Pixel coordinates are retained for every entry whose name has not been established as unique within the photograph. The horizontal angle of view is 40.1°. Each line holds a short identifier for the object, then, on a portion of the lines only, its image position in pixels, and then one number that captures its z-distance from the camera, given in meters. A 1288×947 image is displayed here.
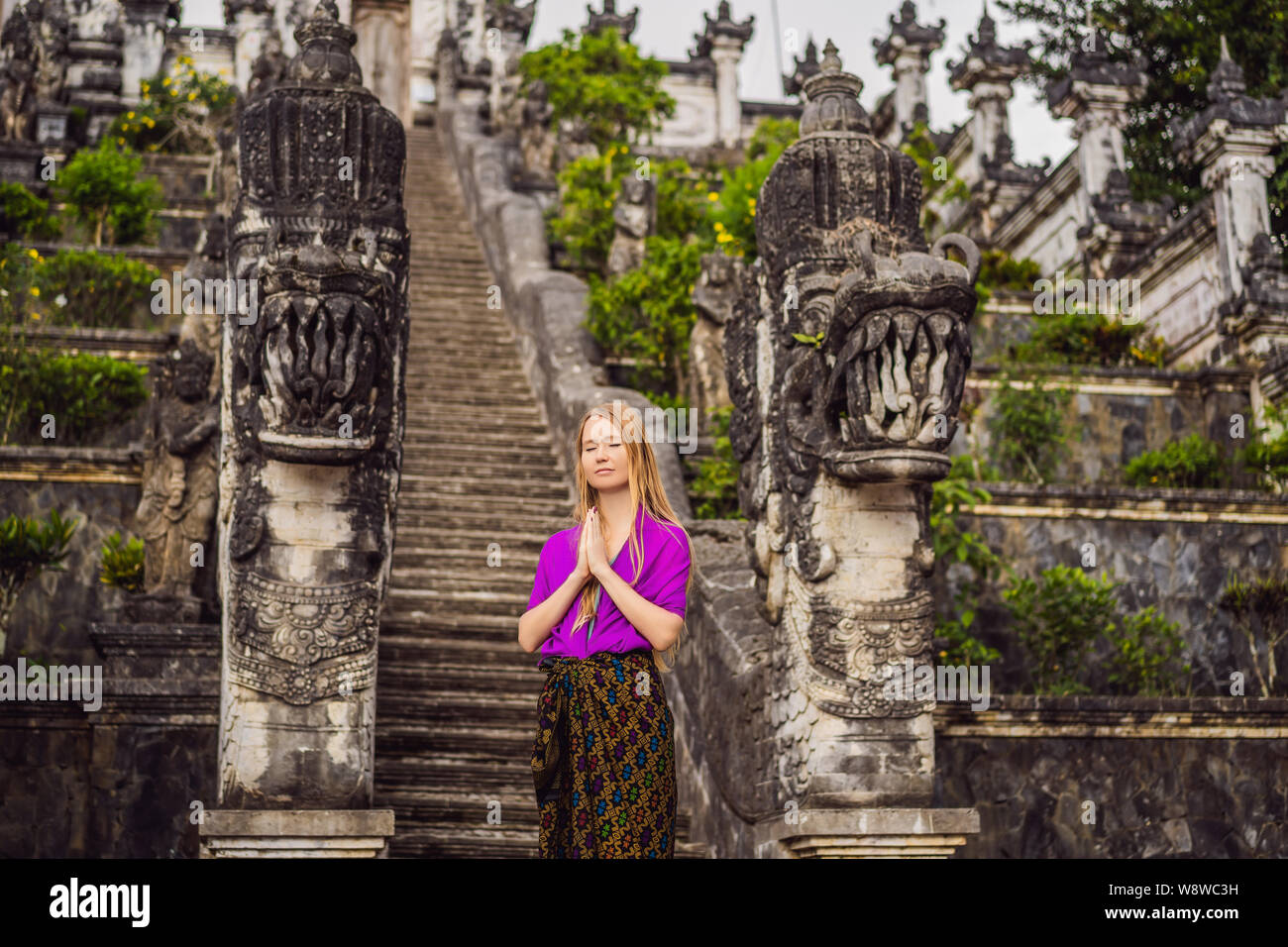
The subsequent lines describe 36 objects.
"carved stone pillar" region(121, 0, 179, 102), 32.72
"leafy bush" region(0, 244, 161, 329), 16.97
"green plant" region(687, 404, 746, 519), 12.88
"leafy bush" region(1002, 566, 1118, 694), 12.65
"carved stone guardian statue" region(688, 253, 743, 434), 13.88
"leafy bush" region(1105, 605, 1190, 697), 12.74
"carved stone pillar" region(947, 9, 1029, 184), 24.56
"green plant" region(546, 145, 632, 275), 18.05
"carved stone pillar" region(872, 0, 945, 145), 29.95
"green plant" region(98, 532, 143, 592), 12.16
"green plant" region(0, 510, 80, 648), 12.50
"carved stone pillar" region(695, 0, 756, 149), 37.38
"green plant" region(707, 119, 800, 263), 16.30
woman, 5.14
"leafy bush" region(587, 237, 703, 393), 15.11
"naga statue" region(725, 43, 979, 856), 8.40
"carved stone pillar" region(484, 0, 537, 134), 29.58
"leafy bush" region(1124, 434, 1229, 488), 15.48
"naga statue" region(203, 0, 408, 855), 8.45
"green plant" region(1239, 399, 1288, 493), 15.09
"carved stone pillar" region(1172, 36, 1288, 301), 17.61
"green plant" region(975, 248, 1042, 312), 20.98
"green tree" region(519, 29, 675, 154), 24.69
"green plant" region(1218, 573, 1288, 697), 13.55
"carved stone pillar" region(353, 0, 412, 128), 34.25
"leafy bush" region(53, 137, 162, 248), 19.81
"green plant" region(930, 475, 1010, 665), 12.14
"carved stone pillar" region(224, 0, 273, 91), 34.06
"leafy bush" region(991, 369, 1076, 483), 15.76
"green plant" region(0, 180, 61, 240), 19.38
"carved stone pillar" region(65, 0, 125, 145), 26.92
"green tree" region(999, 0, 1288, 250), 23.25
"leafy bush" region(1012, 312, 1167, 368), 18.05
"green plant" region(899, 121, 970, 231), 22.03
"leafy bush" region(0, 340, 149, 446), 14.83
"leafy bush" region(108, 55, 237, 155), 24.69
